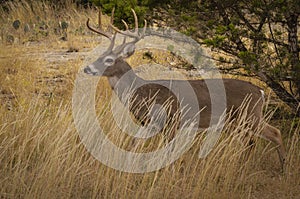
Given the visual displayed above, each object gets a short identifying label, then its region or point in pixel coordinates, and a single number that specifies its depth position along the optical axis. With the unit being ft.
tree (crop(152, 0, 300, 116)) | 37.32
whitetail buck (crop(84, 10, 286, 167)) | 38.42
